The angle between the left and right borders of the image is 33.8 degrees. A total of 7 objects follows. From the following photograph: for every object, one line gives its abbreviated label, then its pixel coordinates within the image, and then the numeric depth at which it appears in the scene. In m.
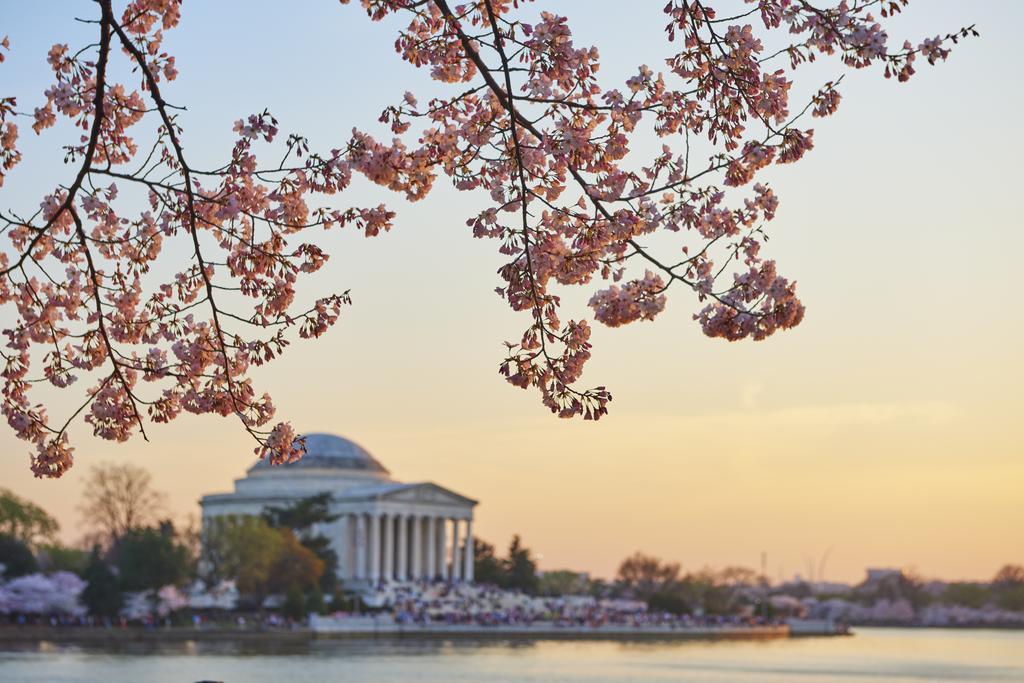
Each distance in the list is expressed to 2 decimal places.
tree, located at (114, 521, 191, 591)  91.12
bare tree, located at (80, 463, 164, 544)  116.00
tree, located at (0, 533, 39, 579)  95.25
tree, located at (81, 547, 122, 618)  88.69
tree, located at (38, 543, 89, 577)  113.50
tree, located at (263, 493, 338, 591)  122.28
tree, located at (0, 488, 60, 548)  122.44
